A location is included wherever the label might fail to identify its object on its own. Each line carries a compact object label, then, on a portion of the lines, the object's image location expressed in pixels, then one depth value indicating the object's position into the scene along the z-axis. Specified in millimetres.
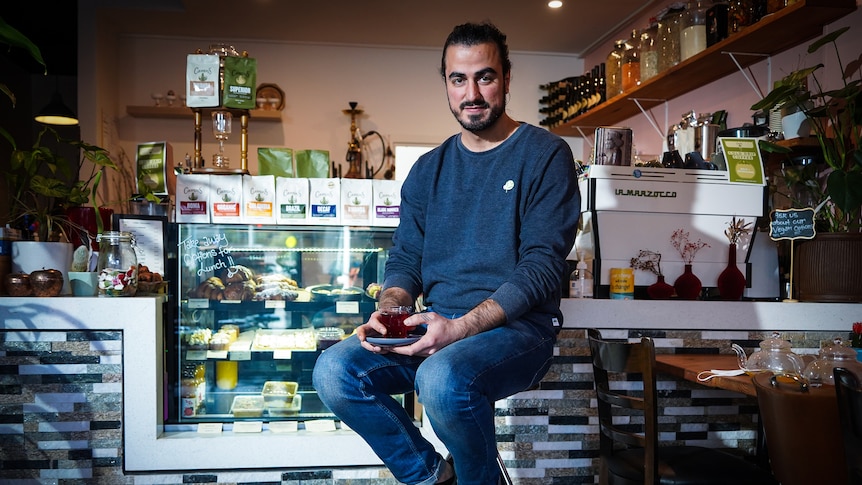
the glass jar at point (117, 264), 2281
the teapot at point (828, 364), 1590
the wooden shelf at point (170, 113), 5781
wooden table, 1734
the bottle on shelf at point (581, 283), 2416
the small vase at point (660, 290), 2438
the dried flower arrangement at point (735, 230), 2510
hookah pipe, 5426
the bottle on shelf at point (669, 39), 4113
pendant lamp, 5355
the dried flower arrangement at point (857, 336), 2067
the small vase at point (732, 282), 2488
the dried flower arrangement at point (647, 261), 2475
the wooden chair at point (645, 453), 1663
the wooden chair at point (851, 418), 1094
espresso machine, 2430
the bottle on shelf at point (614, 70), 4863
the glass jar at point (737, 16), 3496
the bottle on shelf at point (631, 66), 4676
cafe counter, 2254
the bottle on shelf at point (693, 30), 3857
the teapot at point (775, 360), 1770
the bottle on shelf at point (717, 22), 3662
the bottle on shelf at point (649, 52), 4367
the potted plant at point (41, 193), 2383
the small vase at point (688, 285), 2466
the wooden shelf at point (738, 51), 3037
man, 1447
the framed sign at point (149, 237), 2482
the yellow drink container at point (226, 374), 2646
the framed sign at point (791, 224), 2424
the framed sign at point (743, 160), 2523
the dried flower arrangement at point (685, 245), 2498
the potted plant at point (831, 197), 2377
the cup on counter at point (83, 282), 2361
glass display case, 2527
